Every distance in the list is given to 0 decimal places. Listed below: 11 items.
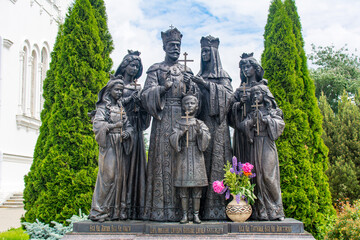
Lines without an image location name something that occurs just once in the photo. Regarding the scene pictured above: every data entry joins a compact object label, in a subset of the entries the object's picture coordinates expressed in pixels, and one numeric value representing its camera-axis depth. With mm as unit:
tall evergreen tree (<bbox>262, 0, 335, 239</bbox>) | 9844
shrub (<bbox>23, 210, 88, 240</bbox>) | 8609
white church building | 19562
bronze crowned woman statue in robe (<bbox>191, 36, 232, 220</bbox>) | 6570
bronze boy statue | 6012
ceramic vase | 5984
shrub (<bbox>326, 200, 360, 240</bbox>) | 8031
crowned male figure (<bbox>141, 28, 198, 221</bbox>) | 6469
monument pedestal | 5715
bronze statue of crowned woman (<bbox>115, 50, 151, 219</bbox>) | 6769
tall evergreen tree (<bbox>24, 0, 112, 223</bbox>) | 9695
